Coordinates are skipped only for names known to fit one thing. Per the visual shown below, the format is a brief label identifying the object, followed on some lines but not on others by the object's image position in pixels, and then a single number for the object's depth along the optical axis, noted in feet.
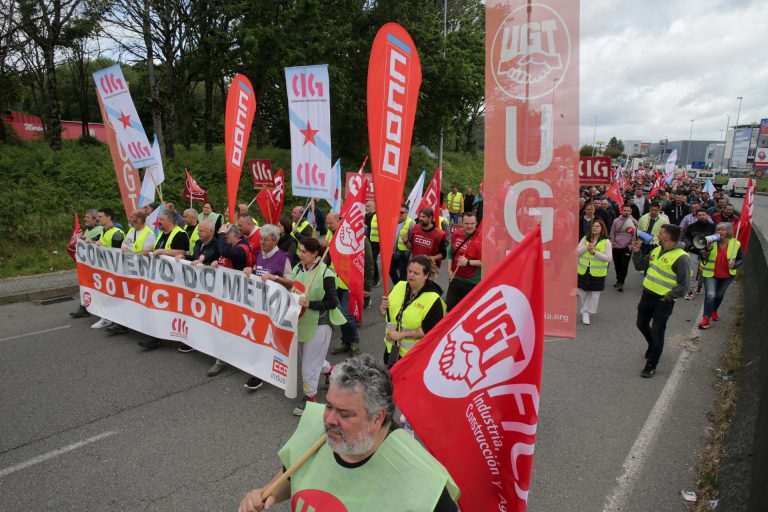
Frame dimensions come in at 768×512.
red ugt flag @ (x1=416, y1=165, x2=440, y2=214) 29.66
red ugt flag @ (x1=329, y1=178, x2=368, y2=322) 18.72
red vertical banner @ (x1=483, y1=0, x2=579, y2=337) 8.79
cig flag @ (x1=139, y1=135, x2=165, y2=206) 27.91
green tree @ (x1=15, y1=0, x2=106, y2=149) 48.83
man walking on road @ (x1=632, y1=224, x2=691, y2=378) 17.67
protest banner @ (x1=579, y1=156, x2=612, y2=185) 36.76
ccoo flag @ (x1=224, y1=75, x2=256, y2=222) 25.18
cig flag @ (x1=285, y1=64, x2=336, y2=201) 20.30
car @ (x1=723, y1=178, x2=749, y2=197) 140.56
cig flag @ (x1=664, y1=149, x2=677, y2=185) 72.28
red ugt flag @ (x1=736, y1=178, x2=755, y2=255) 28.02
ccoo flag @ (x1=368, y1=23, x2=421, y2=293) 12.47
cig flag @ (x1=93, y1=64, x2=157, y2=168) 26.63
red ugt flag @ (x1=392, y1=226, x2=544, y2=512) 7.14
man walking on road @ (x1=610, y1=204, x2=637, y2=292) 32.55
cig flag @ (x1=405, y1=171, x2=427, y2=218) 32.27
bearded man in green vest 5.38
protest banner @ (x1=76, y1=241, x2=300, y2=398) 16.33
